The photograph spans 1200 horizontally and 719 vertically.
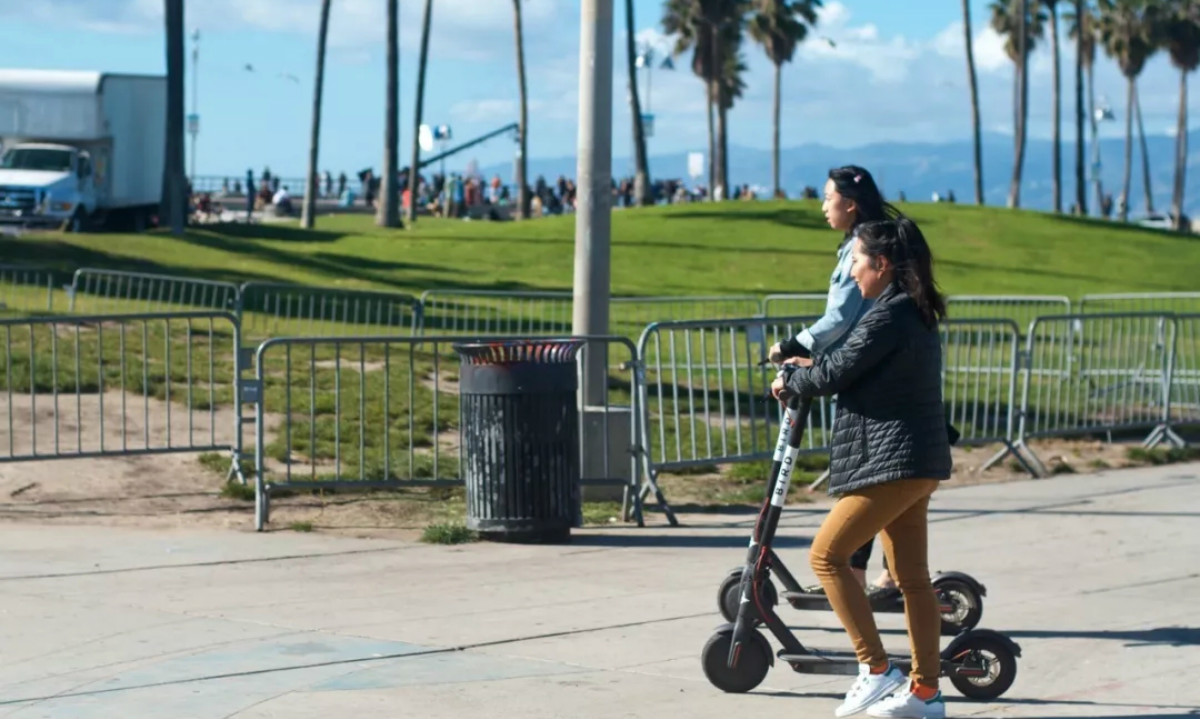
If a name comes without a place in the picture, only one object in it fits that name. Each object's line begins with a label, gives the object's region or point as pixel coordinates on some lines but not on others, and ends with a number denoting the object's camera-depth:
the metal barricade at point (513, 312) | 20.09
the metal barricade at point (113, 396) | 11.93
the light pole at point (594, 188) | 11.38
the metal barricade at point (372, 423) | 11.05
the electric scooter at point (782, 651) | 6.41
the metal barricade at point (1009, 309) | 22.63
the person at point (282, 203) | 61.12
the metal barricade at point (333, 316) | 19.56
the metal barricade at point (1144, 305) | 27.00
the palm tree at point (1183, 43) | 92.94
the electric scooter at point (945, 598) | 7.49
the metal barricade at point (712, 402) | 12.25
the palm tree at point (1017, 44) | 62.80
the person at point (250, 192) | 57.08
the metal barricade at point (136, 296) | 20.18
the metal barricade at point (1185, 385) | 16.47
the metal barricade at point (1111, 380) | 15.44
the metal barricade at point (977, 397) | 14.07
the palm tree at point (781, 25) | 81.50
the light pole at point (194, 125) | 69.19
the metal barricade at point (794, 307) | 22.97
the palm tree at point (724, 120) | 71.62
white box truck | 39.84
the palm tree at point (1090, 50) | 95.50
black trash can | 9.90
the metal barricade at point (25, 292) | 20.61
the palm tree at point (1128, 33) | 93.31
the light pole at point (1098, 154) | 95.86
